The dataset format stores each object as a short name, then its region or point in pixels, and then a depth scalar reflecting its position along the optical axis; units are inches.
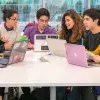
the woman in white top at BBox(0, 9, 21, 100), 127.4
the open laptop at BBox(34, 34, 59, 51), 111.4
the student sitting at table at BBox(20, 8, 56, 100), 128.6
